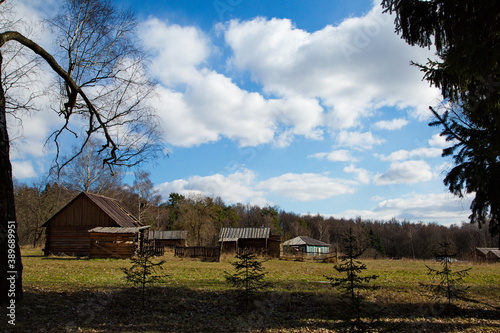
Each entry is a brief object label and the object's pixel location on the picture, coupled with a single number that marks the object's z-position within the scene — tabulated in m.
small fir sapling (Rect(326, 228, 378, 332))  5.12
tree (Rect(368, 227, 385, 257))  75.69
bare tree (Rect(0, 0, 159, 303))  7.59
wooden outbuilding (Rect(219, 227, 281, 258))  40.43
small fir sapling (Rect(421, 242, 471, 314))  9.42
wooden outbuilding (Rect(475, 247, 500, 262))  52.79
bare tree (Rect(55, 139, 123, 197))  37.53
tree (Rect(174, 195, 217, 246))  53.72
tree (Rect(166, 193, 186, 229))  71.88
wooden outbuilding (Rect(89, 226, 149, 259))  26.39
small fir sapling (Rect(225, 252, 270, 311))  9.30
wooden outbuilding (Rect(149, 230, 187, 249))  60.16
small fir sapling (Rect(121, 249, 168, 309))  8.77
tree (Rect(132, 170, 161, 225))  47.03
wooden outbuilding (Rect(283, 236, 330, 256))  55.38
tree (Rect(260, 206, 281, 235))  79.99
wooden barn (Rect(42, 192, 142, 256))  28.28
